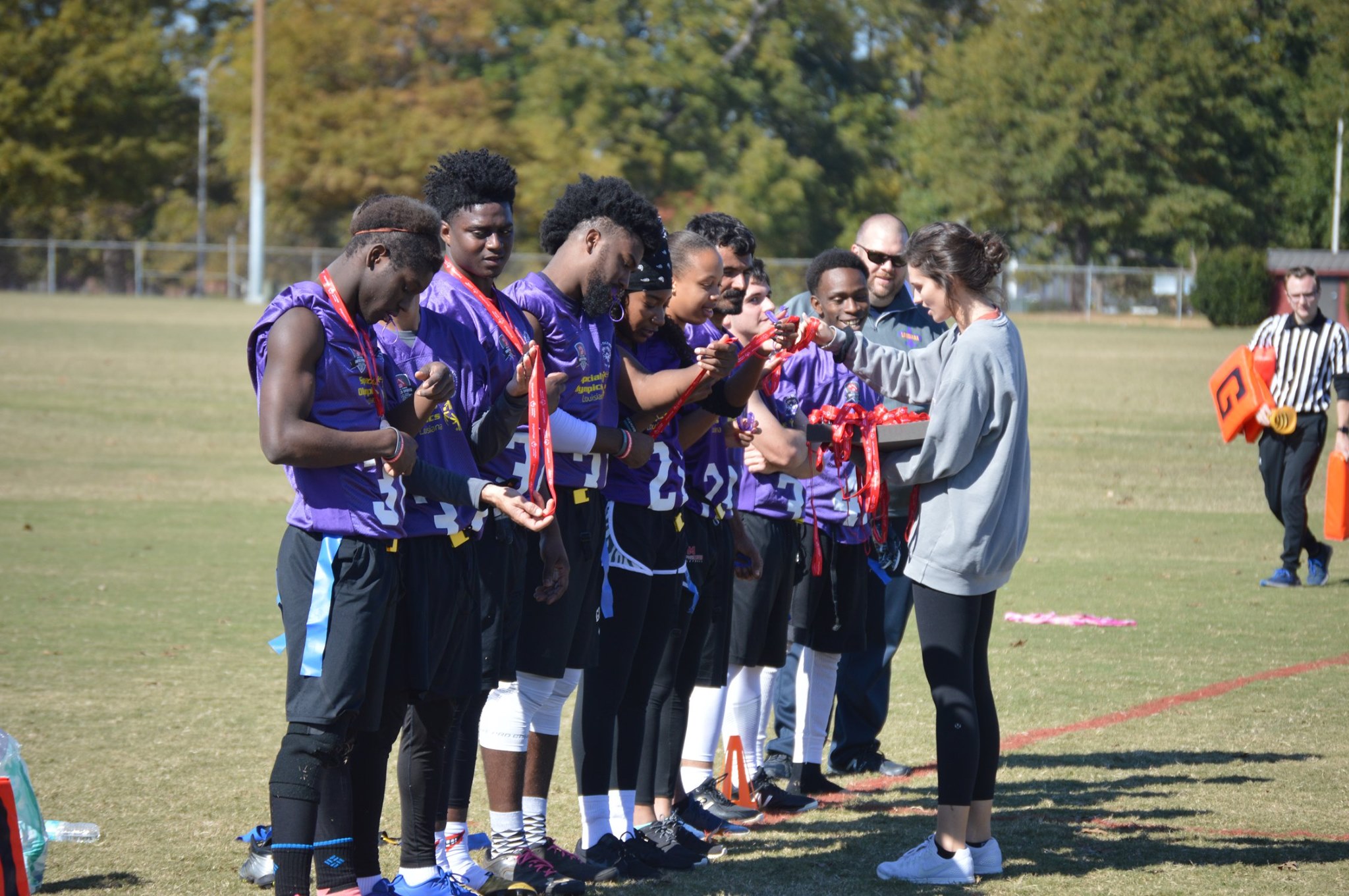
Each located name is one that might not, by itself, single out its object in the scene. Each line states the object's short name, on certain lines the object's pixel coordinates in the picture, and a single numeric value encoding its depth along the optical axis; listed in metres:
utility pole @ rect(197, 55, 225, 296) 120.12
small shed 77.37
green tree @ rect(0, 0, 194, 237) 114.37
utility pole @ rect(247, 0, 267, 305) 97.44
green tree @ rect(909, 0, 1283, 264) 108.12
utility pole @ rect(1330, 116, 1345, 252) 100.25
